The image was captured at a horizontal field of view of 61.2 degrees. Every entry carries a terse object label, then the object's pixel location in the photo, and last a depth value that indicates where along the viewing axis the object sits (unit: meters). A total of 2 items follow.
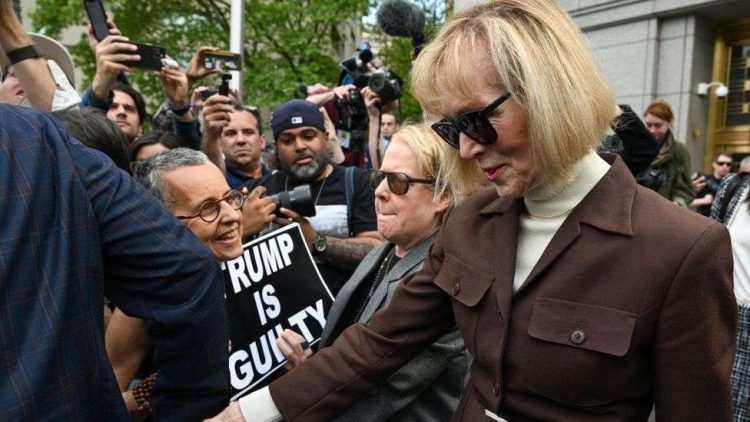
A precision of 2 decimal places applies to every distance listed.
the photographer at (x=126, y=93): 3.08
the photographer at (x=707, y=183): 6.06
